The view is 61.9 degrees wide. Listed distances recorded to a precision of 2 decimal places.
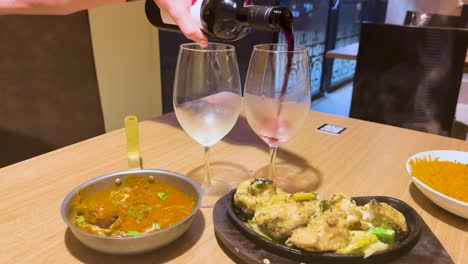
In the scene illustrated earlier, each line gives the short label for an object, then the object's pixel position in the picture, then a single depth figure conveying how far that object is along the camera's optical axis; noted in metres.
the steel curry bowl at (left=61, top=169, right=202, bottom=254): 0.46
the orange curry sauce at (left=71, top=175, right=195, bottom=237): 0.51
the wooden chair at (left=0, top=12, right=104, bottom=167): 1.29
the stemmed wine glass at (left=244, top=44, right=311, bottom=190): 0.63
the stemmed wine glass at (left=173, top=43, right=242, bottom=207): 0.62
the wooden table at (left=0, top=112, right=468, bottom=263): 0.52
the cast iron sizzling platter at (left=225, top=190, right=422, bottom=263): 0.44
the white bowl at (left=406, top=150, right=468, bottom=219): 0.56
